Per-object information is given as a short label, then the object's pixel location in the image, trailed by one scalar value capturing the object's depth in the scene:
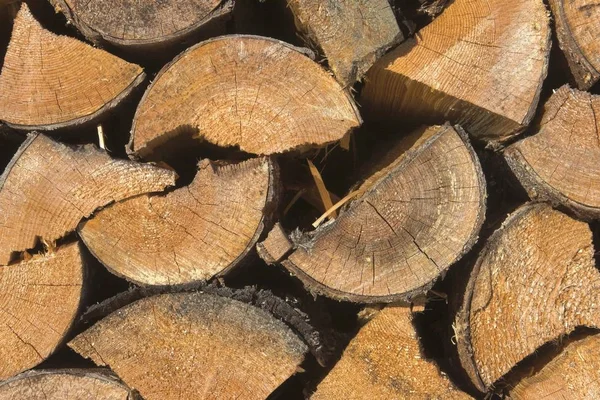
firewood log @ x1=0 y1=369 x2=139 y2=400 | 2.15
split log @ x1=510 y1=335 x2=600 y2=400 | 2.22
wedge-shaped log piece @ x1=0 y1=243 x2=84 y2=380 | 2.18
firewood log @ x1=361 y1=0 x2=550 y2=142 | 2.17
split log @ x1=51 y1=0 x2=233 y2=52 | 2.07
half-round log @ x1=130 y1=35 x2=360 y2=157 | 2.04
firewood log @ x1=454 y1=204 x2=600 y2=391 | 2.21
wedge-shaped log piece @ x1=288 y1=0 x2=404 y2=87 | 2.02
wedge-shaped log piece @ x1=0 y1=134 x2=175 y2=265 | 2.10
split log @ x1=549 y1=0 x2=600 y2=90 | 2.28
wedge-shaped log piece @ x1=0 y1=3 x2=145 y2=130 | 2.15
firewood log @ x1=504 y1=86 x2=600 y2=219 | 2.22
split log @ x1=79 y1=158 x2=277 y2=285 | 2.05
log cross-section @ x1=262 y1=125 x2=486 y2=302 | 2.03
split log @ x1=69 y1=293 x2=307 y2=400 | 2.07
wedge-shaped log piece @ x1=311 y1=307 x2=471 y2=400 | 2.16
